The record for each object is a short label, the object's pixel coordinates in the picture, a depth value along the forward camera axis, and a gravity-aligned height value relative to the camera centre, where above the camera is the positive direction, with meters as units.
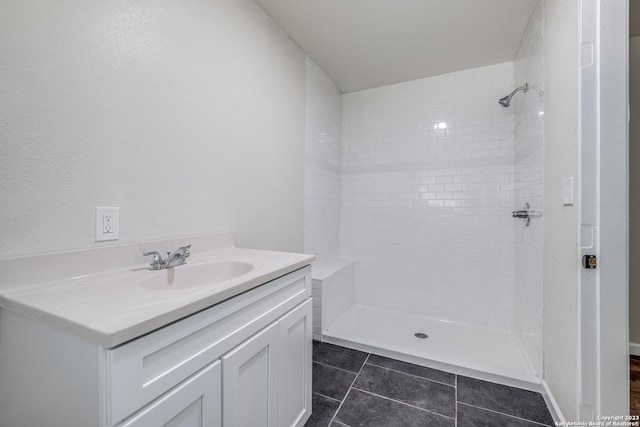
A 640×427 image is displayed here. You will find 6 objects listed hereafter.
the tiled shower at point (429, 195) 2.40 +0.18
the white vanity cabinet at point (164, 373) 0.58 -0.42
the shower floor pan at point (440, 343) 1.81 -1.04
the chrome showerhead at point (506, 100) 2.05 +0.95
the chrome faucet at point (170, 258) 1.13 -0.20
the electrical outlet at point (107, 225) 1.02 -0.04
